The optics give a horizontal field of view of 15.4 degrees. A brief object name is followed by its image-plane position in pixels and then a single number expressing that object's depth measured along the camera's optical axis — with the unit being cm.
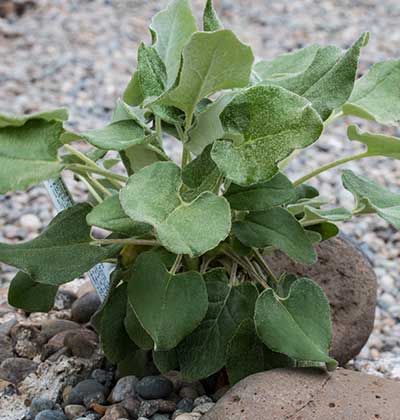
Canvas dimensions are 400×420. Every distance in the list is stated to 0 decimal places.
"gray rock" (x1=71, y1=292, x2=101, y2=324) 114
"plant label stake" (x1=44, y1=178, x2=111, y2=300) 102
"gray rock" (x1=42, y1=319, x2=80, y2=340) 111
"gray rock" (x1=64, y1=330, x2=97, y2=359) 107
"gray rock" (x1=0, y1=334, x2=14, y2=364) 109
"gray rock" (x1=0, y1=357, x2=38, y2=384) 106
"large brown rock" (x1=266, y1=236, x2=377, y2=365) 108
